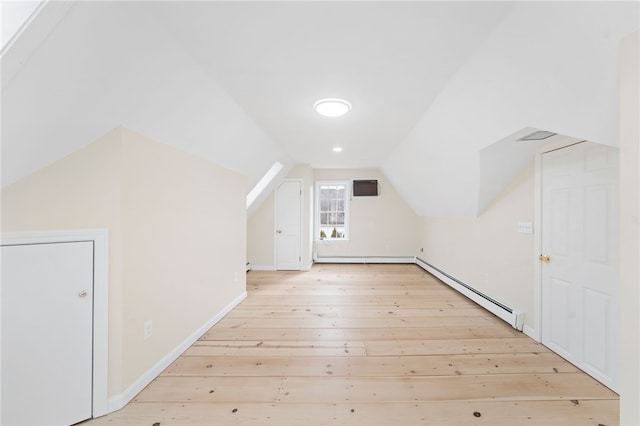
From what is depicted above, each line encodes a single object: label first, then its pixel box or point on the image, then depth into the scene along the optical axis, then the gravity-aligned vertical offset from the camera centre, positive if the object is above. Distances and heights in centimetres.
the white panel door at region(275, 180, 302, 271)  487 -22
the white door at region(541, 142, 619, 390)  164 -32
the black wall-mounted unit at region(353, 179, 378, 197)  539 +66
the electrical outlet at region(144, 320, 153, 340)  163 -85
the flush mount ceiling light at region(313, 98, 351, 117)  201 +100
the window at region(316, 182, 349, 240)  554 +11
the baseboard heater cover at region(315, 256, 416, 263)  542 -105
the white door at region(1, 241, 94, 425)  121 -69
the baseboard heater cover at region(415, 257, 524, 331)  238 -107
